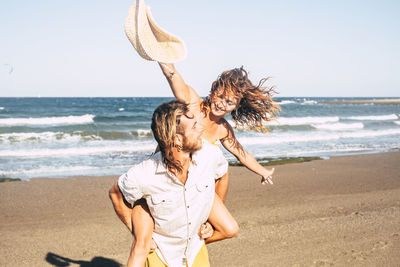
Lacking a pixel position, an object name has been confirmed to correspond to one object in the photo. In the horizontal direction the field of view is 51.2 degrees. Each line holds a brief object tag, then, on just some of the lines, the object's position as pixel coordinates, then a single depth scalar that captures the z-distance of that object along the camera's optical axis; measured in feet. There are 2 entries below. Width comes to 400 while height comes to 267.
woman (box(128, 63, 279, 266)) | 9.07
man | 8.39
